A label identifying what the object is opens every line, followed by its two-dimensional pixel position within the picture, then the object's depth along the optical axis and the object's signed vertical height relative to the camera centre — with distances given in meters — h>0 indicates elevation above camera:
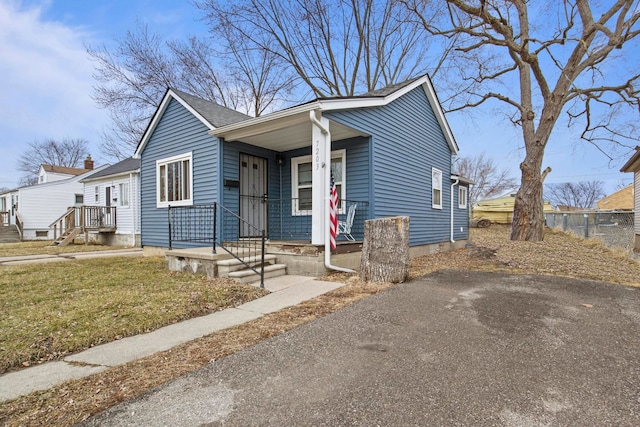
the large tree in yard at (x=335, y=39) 17.31 +10.10
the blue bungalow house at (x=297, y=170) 6.46 +1.06
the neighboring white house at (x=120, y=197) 13.27 +0.64
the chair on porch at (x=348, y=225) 7.34 -0.36
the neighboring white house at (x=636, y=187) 13.42 +1.00
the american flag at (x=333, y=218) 6.29 -0.16
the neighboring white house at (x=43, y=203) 19.91 +0.55
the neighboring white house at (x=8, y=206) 21.70 +0.42
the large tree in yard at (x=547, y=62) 10.85 +5.46
